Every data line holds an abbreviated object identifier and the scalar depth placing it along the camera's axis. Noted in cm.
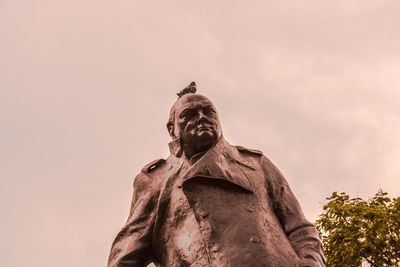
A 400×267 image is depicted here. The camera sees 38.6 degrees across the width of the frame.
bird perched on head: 570
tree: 1458
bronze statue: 441
